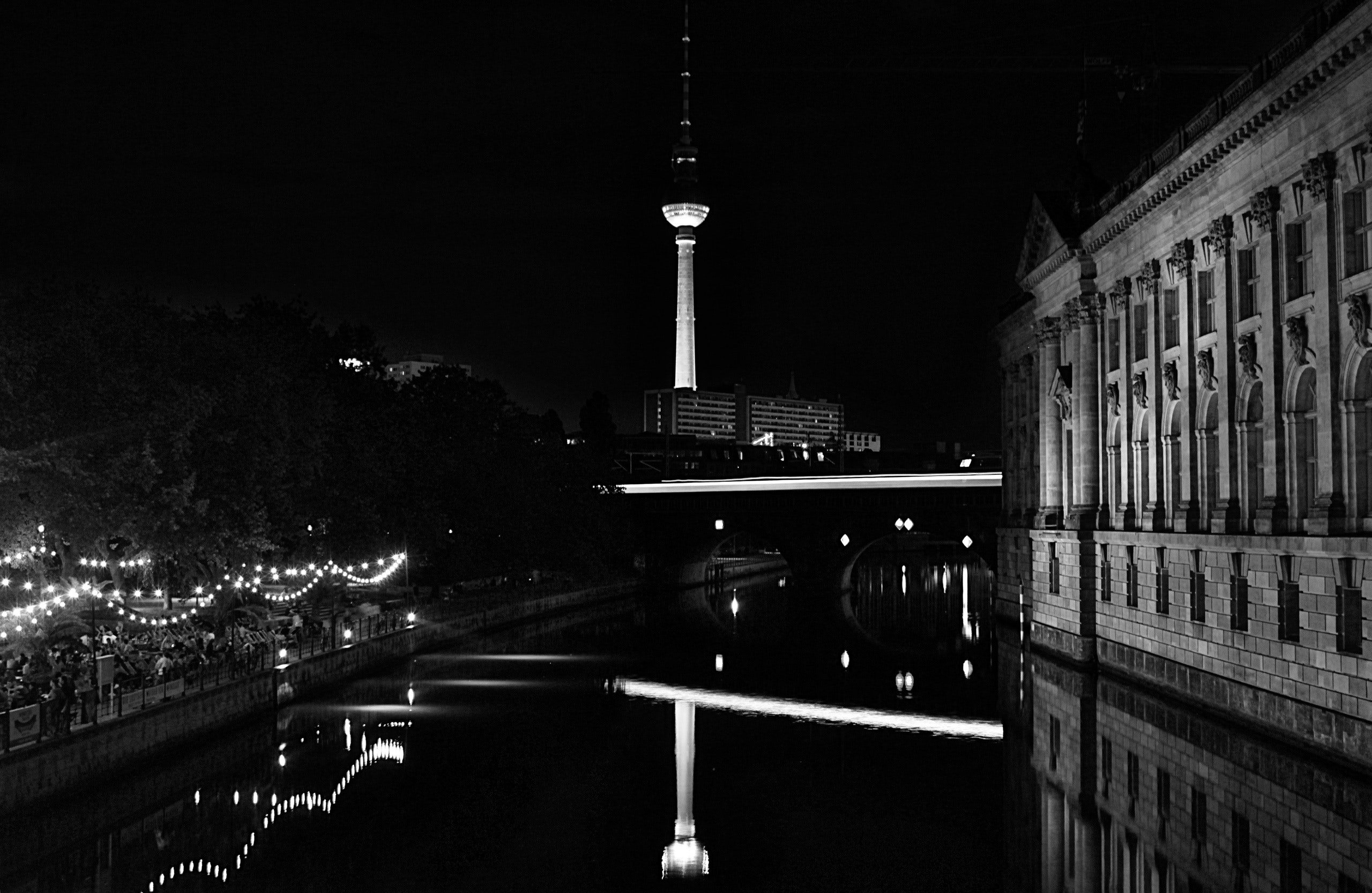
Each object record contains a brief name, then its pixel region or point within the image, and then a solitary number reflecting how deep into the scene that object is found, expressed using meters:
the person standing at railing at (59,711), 34.25
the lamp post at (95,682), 35.97
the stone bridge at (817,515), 103.88
